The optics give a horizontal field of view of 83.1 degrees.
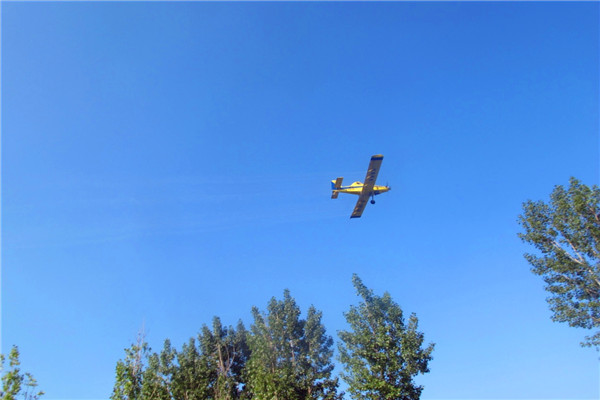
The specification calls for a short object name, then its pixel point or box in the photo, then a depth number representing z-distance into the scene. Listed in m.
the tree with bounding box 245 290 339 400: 25.67
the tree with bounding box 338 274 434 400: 23.45
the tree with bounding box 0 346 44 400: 15.10
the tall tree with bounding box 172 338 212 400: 27.78
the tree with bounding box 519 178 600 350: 23.23
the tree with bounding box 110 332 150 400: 17.83
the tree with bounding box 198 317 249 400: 29.52
